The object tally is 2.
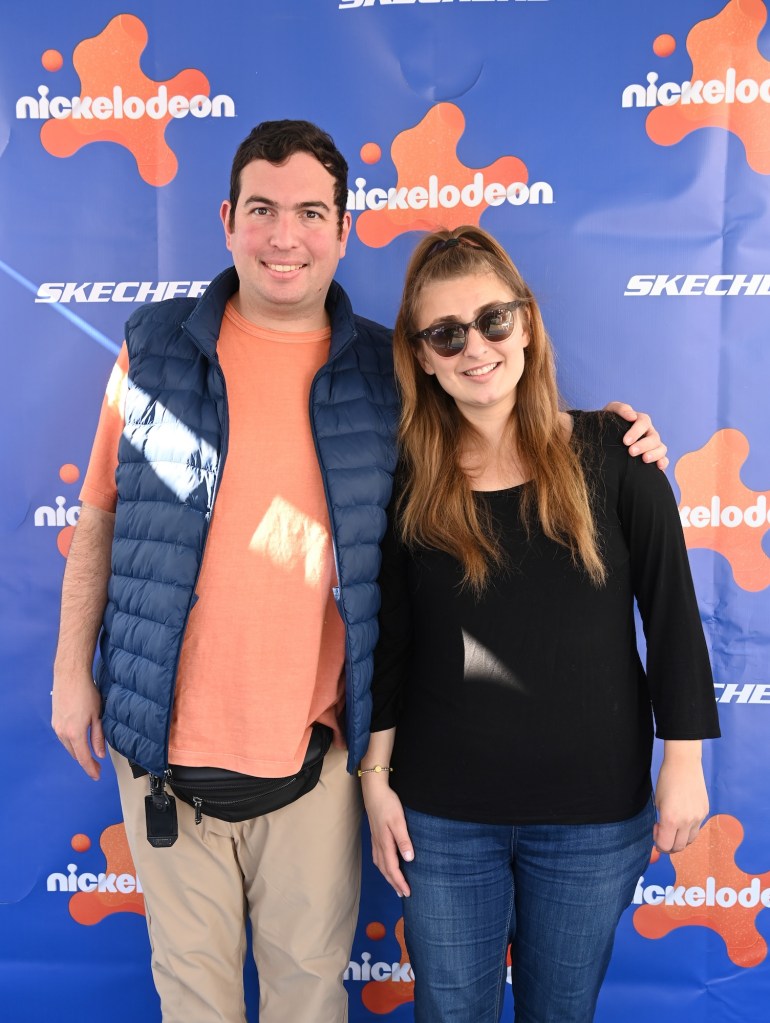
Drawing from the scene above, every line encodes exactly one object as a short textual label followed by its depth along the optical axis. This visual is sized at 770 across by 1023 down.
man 1.54
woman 1.40
